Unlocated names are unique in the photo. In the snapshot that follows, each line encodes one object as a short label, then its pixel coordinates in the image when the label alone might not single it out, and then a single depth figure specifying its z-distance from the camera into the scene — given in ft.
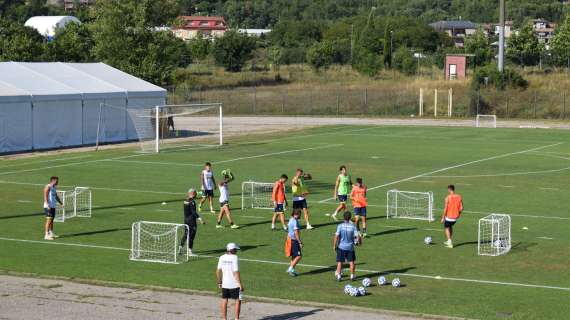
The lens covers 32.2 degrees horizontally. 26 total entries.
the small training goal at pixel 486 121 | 248.11
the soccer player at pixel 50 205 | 90.84
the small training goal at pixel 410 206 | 104.32
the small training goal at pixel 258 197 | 111.86
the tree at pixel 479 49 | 397.39
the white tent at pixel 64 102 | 173.58
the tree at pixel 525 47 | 412.36
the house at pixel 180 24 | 319.88
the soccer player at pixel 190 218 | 83.35
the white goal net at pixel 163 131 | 188.65
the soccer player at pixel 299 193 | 96.12
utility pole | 297.33
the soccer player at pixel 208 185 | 105.70
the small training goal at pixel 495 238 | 85.24
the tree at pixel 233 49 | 425.69
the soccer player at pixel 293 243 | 74.07
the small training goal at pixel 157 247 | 82.33
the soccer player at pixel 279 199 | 95.04
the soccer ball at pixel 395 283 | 71.96
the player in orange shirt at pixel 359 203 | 93.56
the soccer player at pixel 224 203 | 97.14
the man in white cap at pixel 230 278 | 59.11
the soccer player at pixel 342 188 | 101.86
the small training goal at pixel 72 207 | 102.78
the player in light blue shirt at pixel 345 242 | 72.74
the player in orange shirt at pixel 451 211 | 87.76
